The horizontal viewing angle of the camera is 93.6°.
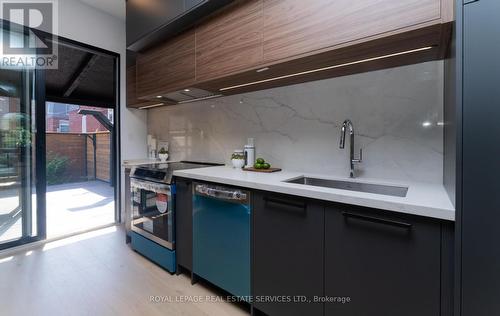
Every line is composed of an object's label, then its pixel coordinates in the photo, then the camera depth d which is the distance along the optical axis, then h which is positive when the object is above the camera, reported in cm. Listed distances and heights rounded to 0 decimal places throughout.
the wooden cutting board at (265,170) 185 -12
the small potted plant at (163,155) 303 -1
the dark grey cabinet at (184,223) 180 -55
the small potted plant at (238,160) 210 -5
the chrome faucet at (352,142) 155 +8
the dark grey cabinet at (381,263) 88 -45
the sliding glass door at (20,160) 229 -6
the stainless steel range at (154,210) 193 -51
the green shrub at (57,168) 318 -21
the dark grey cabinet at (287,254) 117 -54
